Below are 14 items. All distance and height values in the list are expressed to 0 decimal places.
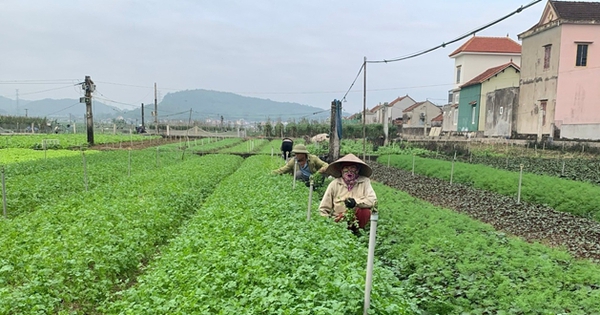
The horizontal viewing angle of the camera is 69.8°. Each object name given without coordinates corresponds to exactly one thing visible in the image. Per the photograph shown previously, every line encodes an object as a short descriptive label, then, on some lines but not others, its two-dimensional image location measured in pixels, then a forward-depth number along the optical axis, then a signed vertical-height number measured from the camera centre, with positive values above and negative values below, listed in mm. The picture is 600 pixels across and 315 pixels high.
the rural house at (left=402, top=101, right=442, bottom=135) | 70625 +2108
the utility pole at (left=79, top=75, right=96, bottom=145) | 34719 +1424
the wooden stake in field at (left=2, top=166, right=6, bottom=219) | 9011 -1664
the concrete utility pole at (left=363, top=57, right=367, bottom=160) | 27959 +2681
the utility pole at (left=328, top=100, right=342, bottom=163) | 17297 -527
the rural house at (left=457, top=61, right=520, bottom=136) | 42812 +4122
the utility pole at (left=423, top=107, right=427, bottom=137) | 67575 +1464
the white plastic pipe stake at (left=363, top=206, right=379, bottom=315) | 3297 -1190
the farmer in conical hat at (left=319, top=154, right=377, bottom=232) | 7141 -1152
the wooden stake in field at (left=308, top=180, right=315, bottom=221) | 6542 -1238
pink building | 28328 +4189
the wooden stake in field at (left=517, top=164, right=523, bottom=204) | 12922 -1966
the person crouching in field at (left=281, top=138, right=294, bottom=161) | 15945 -876
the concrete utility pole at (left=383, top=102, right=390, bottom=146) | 38619 -124
